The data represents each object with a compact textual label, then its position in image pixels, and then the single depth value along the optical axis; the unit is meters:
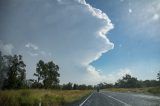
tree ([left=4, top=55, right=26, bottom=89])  31.45
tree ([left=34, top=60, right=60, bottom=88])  44.54
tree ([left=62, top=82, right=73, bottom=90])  74.84
